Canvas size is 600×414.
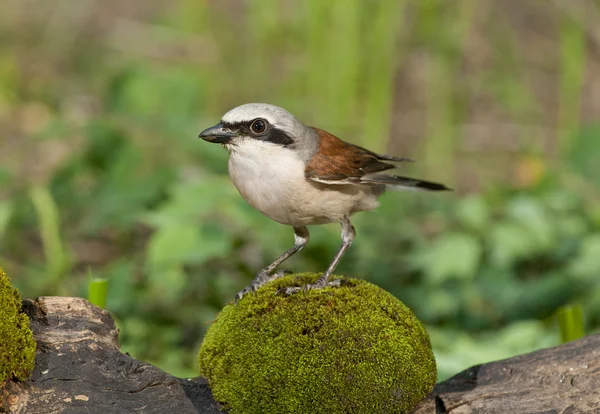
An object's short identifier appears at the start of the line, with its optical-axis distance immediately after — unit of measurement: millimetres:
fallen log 6676
